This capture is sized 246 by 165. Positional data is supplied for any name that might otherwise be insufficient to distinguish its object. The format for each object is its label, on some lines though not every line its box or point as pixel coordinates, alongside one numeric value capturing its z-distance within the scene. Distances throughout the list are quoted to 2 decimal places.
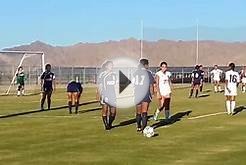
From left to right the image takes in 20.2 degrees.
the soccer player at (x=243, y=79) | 51.04
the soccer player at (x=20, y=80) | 48.12
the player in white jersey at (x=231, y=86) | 27.56
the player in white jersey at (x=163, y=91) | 24.77
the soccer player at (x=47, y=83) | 31.07
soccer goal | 55.77
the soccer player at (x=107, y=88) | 21.17
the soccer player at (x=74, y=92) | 29.38
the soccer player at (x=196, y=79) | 42.03
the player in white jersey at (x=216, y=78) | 51.56
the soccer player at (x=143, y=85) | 20.07
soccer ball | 18.97
